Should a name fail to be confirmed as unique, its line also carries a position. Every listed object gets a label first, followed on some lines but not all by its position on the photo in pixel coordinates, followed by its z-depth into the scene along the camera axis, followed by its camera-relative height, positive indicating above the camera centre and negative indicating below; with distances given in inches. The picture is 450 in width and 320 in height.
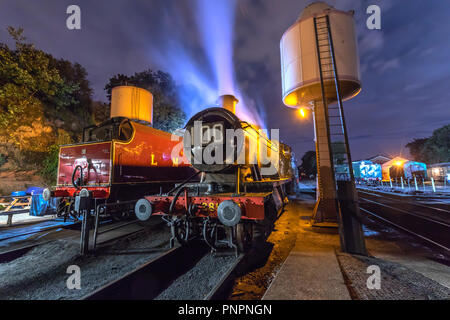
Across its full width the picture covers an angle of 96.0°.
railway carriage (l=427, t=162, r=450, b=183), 926.7 +34.7
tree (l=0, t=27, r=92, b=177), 438.3 +205.7
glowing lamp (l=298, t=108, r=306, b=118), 329.4 +113.0
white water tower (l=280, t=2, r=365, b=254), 257.6 +151.5
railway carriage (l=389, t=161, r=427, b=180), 1105.4 +48.5
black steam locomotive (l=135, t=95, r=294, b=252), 161.6 -4.0
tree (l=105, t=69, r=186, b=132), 713.6 +332.0
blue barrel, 404.8 -6.7
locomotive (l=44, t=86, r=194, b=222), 257.3 +30.7
